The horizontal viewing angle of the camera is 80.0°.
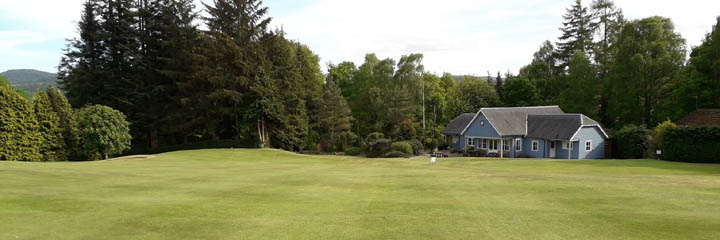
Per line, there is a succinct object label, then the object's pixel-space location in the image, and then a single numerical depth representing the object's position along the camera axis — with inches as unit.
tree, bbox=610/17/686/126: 1641.2
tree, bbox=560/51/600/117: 1957.4
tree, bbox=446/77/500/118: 2394.2
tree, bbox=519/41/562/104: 2287.2
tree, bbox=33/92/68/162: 1357.0
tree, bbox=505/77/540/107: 2246.6
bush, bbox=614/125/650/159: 1489.9
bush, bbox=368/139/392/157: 1643.7
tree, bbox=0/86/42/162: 1254.3
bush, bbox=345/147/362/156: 1752.0
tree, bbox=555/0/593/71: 2202.3
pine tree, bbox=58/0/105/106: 1795.0
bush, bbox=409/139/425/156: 1726.1
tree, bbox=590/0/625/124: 1899.6
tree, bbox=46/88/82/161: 1408.7
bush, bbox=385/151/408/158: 1591.7
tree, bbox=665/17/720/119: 1464.1
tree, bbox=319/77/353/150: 1911.5
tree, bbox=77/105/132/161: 1370.6
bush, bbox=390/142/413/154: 1644.9
